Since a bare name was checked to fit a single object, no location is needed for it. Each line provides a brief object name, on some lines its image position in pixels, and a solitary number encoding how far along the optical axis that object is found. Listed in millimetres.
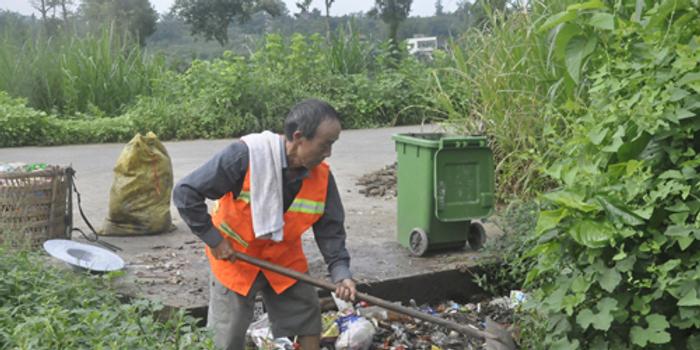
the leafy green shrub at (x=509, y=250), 4730
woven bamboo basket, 4902
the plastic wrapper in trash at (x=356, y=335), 4129
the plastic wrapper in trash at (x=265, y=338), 4094
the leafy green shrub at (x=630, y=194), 2824
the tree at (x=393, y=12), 24328
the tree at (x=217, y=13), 27203
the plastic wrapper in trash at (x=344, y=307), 4501
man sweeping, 3336
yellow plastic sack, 5789
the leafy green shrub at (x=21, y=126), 11430
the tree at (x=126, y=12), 25561
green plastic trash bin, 5117
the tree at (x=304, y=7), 23375
